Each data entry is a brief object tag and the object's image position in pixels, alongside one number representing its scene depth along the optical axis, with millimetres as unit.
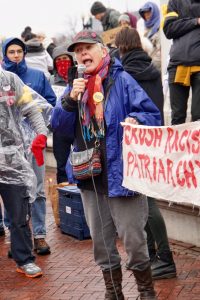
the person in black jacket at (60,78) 10211
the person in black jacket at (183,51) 8698
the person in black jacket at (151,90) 7382
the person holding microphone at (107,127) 5959
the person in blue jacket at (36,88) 8684
